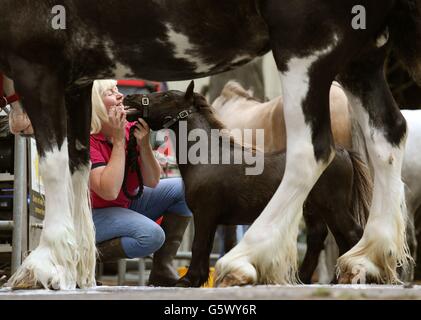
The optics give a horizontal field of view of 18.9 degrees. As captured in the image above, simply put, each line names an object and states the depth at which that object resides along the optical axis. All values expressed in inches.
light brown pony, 367.4
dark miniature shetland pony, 292.7
